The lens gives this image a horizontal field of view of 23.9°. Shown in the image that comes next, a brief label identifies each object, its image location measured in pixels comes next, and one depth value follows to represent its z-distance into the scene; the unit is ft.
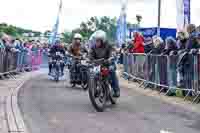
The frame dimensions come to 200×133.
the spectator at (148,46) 66.39
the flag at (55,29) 130.57
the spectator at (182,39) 45.70
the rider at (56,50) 68.13
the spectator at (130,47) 70.44
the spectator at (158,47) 54.16
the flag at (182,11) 60.64
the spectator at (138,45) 67.05
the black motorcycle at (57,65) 67.15
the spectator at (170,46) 48.93
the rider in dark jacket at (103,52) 38.22
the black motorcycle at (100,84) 34.91
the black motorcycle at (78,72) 53.62
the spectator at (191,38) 43.47
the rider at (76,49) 56.20
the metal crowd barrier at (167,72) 42.34
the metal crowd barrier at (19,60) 64.34
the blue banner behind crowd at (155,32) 107.87
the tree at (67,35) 216.66
